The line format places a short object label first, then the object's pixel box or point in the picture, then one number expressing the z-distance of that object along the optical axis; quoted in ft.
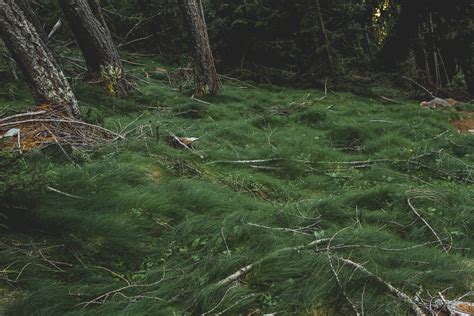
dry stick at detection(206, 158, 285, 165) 17.52
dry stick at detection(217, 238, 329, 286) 8.54
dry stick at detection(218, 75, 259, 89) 40.03
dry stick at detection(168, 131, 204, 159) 18.14
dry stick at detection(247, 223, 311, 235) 10.81
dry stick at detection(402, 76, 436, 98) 40.79
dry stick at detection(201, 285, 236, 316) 7.69
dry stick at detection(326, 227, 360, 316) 7.88
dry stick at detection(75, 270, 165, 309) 7.89
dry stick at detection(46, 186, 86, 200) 10.70
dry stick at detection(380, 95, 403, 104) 37.67
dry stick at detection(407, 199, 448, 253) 11.21
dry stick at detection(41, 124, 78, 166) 13.74
